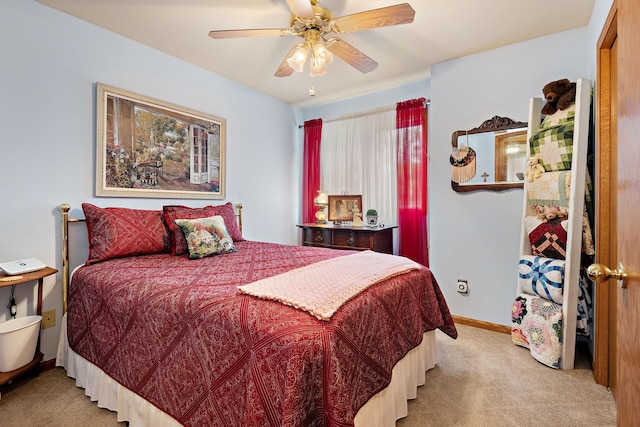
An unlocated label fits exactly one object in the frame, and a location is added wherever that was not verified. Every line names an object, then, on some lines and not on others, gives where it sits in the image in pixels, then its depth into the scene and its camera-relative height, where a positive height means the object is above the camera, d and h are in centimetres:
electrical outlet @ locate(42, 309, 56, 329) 211 -76
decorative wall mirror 262 +53
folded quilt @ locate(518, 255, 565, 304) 215 -48
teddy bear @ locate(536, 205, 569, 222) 222 +0
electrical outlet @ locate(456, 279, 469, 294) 288 -71
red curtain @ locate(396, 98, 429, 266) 338 +37
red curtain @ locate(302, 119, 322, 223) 421 +63
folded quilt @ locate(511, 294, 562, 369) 210 -85
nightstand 171 -63
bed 100 -54
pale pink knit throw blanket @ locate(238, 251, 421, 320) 120 -34
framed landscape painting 241 +56
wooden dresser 327 -29
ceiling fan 172 +114
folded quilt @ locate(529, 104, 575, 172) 219 +54
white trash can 174 -78
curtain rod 359 +125
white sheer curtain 365 +68
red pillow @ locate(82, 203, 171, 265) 206 -16
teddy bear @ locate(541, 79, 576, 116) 221 +88
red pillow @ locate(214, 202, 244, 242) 284 -9
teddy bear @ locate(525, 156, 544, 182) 236 +35
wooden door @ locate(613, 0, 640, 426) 71 +1
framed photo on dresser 380 +7
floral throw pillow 220 -20
